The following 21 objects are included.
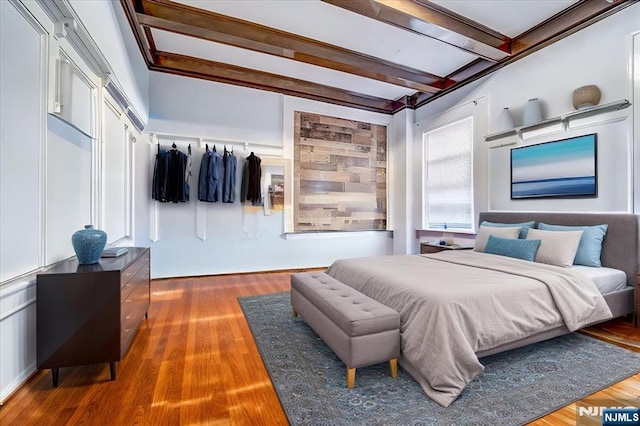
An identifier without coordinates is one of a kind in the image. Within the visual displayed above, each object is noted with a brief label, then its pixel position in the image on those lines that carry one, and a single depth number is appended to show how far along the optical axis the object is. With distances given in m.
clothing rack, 4.33
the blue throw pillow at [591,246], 2.74
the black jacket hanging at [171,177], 4.16
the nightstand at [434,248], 4.18
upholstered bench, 1.69
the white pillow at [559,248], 2.66
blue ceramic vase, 1.90
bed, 1.62
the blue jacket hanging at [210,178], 4.36
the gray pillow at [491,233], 3.29
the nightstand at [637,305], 2.48
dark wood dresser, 1.63
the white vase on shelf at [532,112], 3.39
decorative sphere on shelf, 2.89
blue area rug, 1.47
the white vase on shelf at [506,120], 3.70
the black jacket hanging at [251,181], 4.66
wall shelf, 2.72
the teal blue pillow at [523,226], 3.27
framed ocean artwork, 3.00
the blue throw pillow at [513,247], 2.86
